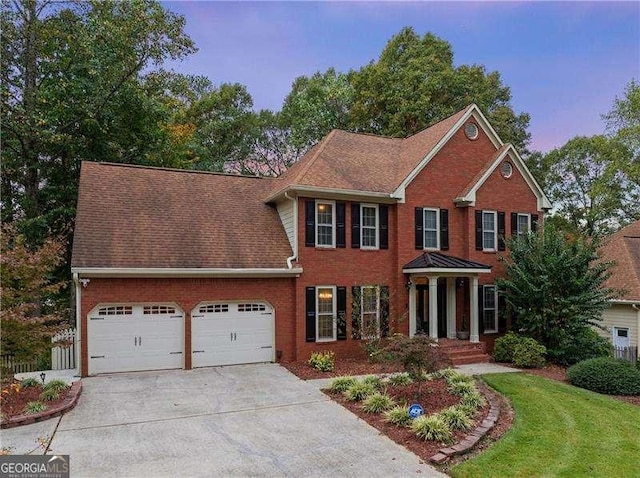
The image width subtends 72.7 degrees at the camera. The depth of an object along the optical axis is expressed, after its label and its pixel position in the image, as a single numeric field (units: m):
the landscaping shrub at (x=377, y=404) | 9.03
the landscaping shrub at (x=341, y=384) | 10.53
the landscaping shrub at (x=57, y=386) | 9.73
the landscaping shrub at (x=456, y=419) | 8.01
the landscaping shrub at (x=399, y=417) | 8.27
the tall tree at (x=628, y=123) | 28.32
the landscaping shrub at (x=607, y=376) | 11.83
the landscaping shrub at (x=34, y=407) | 8.44
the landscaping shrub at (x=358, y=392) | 9.84
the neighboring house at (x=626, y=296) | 19.30
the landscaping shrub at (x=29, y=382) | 10.12
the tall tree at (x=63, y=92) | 18.20
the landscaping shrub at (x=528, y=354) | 14.10
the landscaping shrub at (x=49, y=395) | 9.21
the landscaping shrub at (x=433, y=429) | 7.47
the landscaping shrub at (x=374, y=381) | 10.46
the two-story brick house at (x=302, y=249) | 12.82
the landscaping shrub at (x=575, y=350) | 14.86
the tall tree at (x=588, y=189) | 32.78
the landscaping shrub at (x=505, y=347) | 14.81
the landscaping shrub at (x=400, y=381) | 10.63
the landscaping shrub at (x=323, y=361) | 13.06
